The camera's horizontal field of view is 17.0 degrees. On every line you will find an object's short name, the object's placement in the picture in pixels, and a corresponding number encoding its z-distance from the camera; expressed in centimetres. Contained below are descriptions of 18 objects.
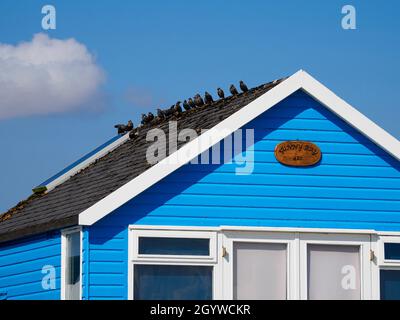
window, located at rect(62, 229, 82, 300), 2075
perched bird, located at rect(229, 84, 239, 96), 2411
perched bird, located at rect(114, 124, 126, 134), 2681
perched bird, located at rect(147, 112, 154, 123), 2685
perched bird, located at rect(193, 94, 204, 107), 2517
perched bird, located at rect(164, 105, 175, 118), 2586
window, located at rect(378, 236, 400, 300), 2148
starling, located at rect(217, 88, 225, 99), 2461
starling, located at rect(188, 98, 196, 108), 2541
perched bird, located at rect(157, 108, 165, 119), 2622
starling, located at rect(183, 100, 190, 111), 2567
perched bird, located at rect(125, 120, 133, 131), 2673
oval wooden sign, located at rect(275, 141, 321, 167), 2136
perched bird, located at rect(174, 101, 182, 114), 2572
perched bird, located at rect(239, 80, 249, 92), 2394
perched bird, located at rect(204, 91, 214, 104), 2488
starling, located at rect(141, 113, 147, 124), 2698
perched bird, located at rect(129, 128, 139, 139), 2577
